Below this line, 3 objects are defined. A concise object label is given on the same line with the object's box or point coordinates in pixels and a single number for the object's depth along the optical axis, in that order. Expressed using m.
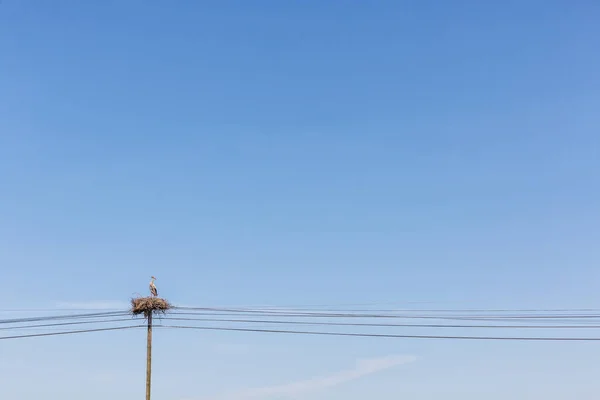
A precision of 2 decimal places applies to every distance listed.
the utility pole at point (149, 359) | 42.94
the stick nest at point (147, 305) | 44.41
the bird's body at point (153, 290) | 45.22
